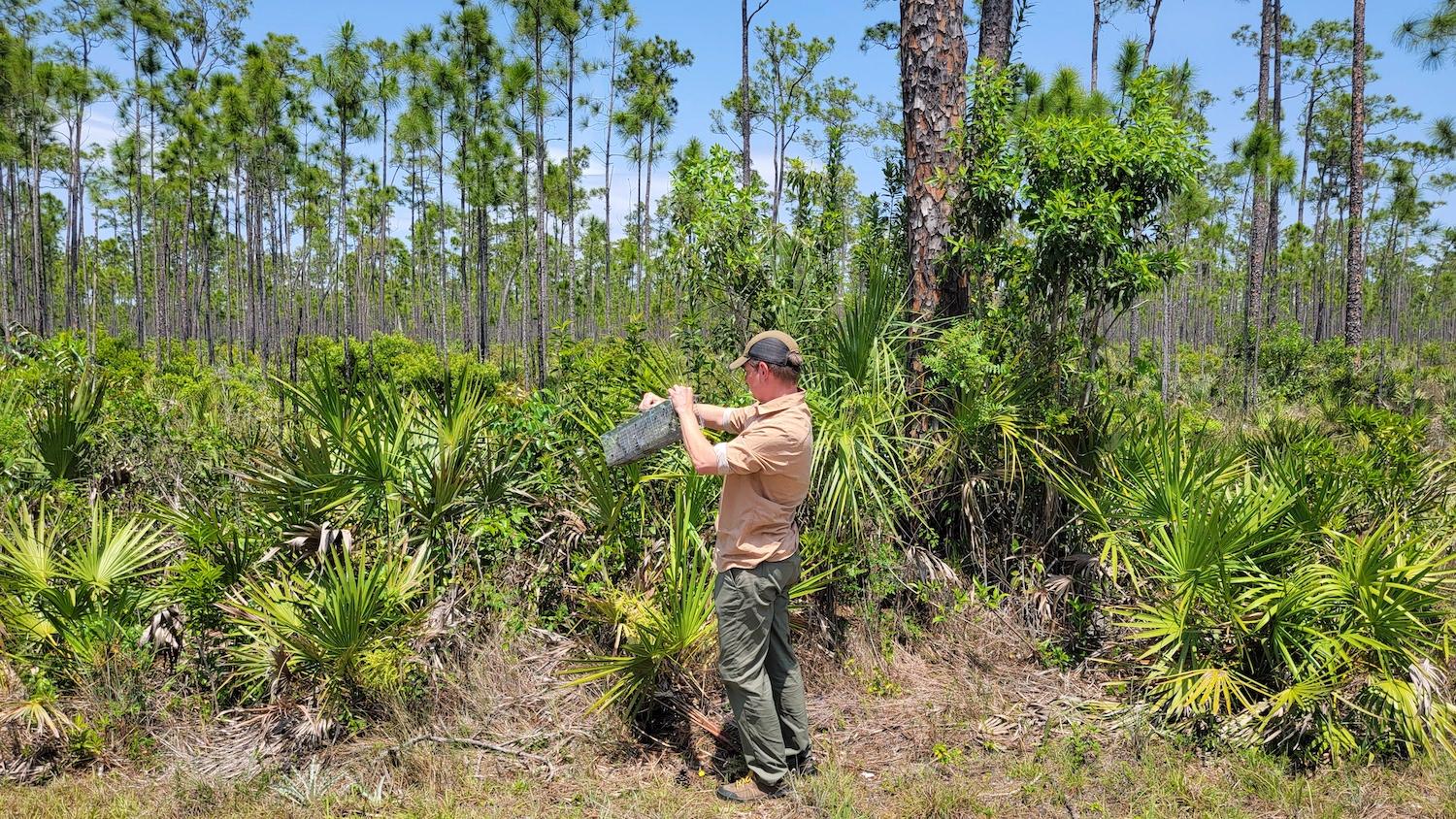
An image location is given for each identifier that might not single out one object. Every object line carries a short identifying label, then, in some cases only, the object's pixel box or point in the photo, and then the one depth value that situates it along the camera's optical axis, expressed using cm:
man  327
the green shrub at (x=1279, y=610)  369
